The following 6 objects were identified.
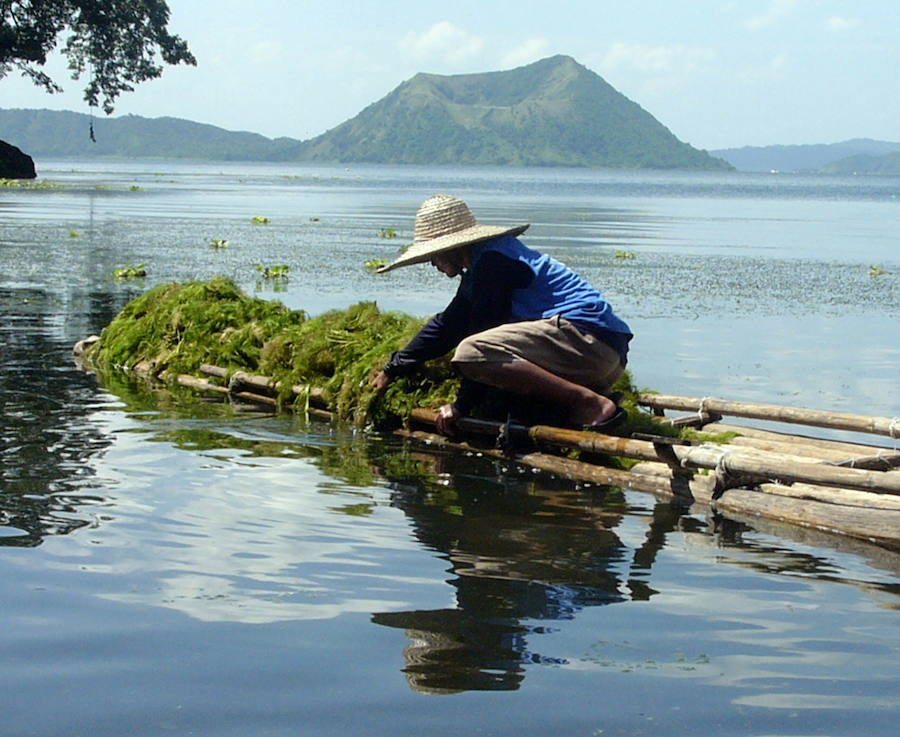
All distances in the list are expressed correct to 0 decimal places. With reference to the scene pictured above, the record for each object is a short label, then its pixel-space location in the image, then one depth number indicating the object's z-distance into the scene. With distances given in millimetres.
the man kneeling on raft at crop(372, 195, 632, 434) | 7324
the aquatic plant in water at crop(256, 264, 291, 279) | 20906
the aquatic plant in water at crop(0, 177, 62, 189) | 56781
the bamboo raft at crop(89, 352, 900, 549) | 5957
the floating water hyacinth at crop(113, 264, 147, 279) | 20578
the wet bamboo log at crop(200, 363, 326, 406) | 9508
